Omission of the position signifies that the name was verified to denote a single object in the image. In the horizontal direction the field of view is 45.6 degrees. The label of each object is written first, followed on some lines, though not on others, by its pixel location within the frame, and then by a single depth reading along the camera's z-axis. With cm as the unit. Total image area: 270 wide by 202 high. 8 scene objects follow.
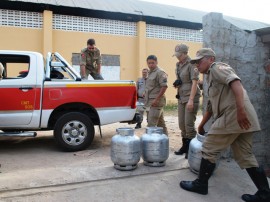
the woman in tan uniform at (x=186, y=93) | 491
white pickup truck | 548
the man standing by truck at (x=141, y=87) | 839
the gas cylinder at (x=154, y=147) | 448
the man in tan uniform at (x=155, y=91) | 550
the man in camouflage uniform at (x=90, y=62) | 695
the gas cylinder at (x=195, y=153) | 429
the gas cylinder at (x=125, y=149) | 429
